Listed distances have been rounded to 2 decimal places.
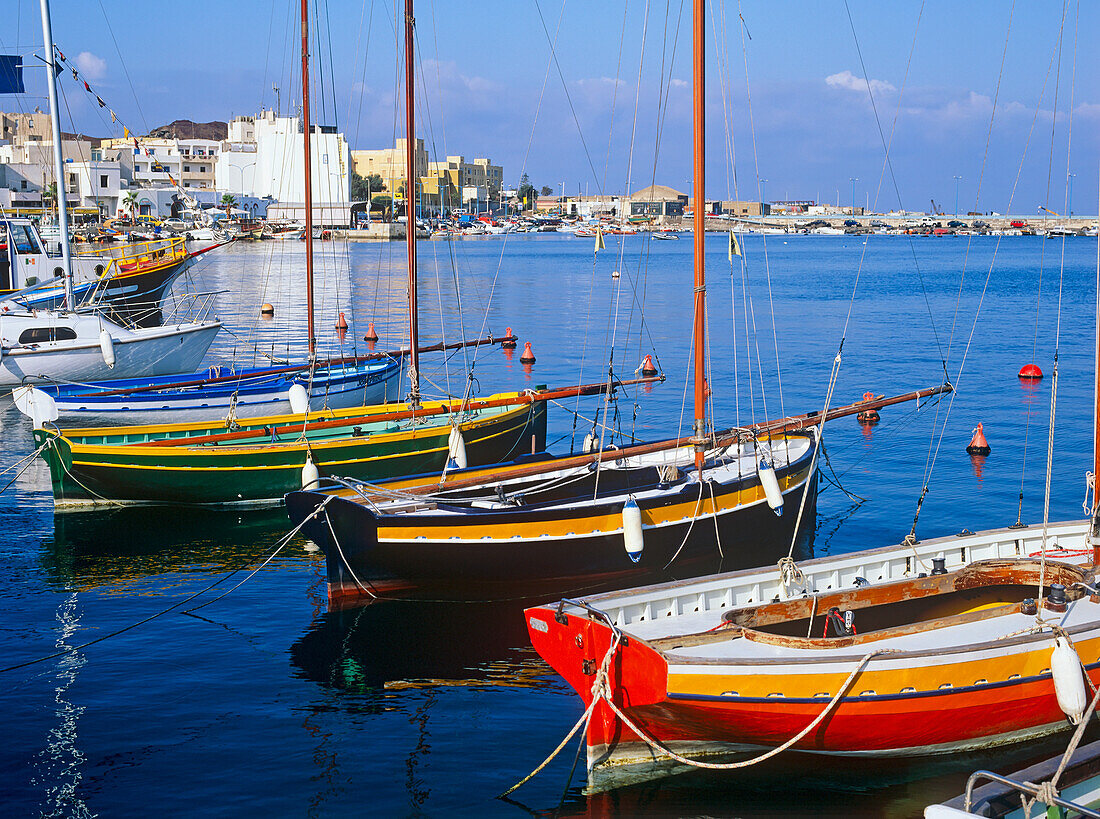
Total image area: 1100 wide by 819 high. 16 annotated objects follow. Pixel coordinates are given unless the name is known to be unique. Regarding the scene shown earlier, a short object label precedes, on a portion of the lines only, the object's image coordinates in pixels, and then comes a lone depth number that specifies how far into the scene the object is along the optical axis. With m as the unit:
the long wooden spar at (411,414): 22.12
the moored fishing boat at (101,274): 44.22
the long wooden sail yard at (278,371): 27.69
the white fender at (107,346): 33.50
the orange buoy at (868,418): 33.56
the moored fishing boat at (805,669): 10.60
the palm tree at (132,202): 115.29
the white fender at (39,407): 22.91
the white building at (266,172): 167.38
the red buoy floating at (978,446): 29.20
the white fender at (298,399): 25.17
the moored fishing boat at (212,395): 26.20
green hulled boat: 21.56
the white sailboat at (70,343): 34.00
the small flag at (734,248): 18.98
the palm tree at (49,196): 95.93
